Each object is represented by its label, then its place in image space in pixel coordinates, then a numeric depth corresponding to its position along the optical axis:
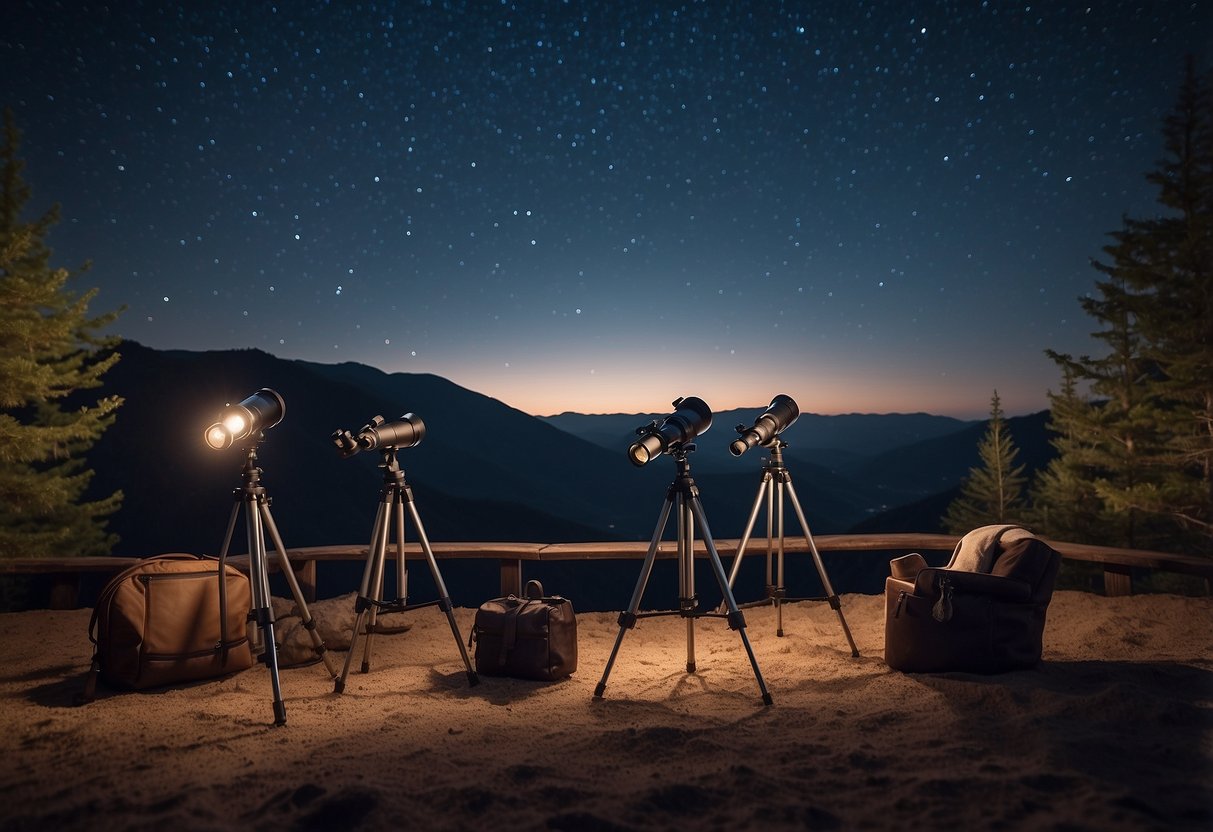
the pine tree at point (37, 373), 7.74
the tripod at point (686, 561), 3.59
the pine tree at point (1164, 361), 10.33
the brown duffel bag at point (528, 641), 4.10
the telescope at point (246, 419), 3.54
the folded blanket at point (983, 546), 4.09
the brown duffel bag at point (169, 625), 3.83
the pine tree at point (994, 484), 16.53
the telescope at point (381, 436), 3.81
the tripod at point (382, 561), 3.96
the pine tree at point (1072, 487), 12.95
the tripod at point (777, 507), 4.55
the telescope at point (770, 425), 4.36
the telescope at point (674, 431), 3.57
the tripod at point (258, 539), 3.53
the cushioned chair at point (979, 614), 3.77
